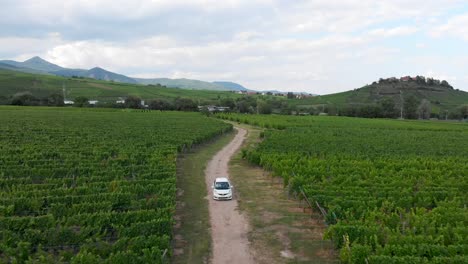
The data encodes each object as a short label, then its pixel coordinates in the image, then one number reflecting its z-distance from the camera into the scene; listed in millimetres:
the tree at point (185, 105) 137250
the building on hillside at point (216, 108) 142625
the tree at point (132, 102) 134750
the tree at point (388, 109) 135625
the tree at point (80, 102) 130375
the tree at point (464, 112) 133500
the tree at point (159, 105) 136562
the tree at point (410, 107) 137250
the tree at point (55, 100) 128375
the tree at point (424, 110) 136500
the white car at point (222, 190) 27000
